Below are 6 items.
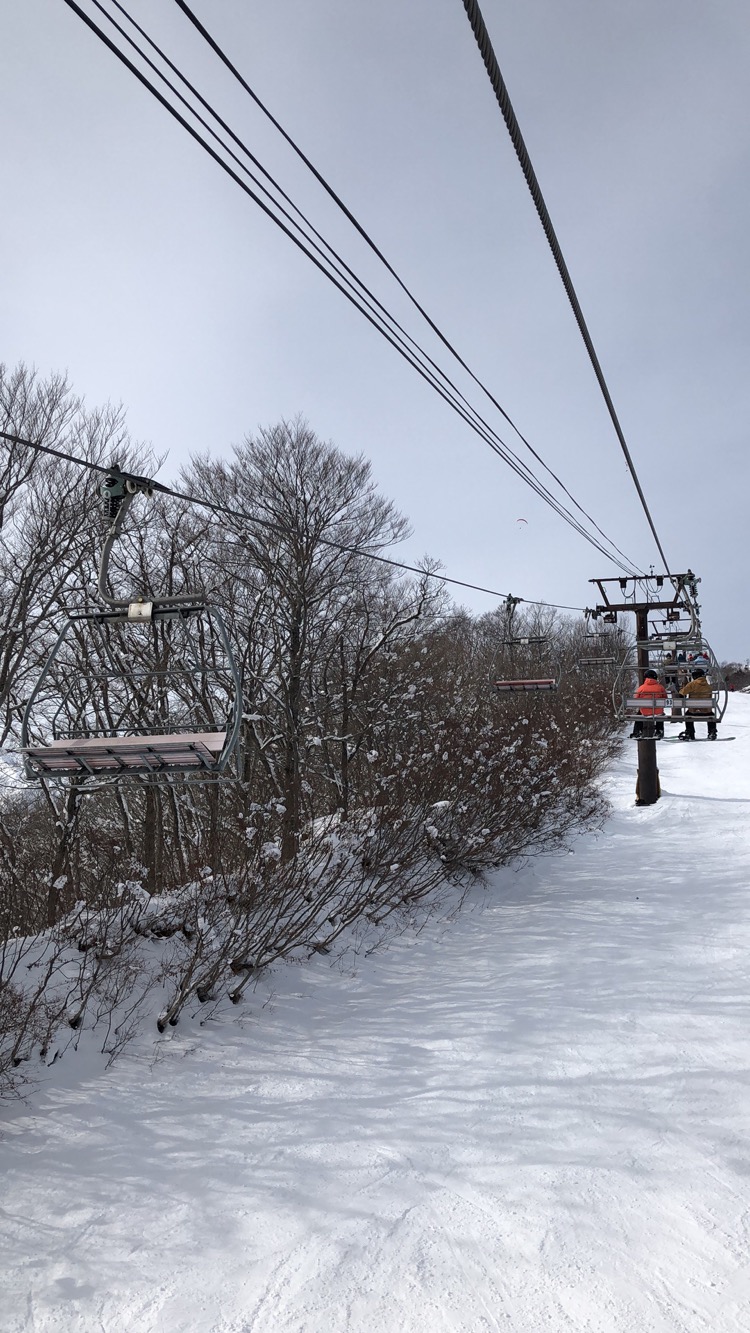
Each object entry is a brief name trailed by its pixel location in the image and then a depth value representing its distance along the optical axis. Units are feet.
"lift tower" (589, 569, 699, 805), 46.39
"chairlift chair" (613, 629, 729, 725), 34.19
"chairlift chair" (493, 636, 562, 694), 45.30
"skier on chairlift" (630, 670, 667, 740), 34.12
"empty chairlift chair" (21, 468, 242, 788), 14.19
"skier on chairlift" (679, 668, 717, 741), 39.01
